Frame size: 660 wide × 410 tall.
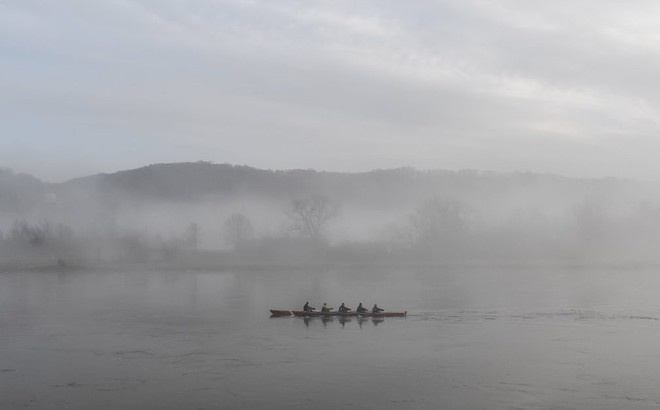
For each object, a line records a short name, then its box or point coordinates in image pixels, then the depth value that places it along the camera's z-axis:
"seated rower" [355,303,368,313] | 39.69
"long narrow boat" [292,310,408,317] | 39.44
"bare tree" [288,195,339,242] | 103.88
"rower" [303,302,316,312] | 39.81
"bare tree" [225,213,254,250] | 106.44
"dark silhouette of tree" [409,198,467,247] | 101.44
